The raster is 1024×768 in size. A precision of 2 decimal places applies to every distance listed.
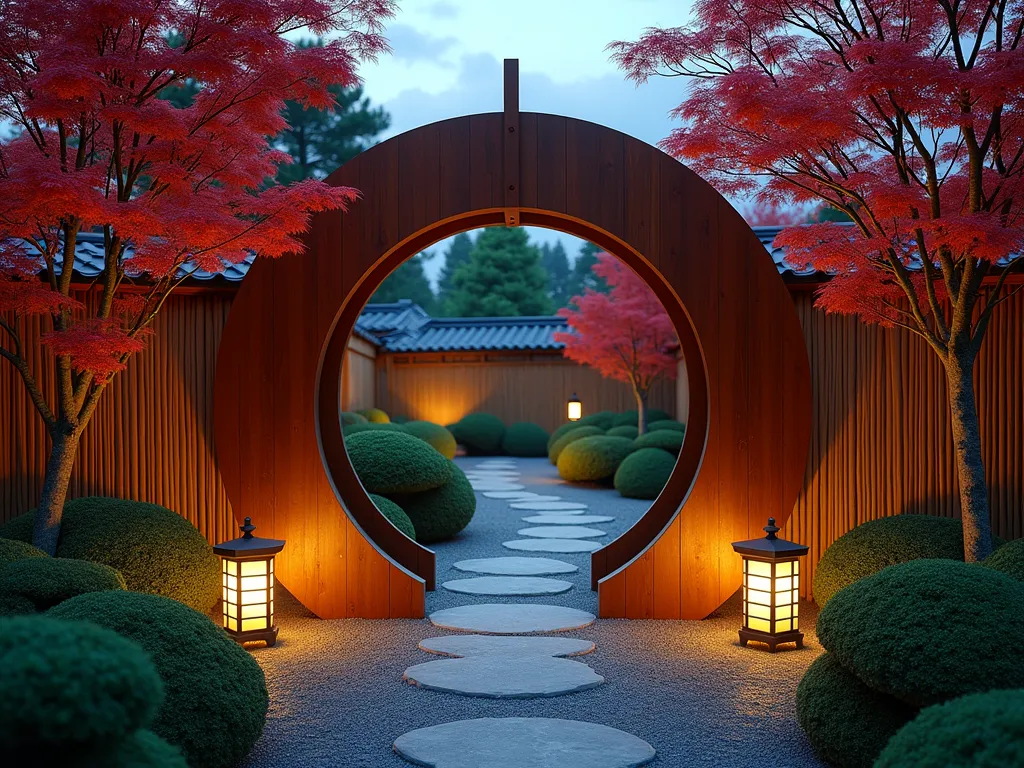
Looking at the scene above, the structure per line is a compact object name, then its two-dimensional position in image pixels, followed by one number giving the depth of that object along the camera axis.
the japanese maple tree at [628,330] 15.53
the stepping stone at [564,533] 8.73
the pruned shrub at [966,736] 1.97
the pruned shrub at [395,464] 7.95
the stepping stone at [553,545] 7.99
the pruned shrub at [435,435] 15.86
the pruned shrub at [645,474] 11.72
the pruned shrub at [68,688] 1.72
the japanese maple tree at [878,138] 4.29
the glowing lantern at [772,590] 4.69
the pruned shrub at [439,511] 8.28
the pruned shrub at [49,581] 3.73
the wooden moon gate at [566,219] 5.41
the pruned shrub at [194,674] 2.90
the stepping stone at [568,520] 9.60
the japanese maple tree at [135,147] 4.05
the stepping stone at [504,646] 4.67
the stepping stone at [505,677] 4.02
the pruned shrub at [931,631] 2.90
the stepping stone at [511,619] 5.18
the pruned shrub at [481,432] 19.36
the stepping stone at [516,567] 6.93
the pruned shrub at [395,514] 6.99
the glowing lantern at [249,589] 4.75
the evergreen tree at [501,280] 29.53
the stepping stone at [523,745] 3.21
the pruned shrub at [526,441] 19.31
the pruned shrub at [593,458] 13.00
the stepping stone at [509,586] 6.21
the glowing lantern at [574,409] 15.54
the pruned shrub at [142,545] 4.82
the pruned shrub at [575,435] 15.10
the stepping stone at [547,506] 10.80
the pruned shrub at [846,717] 3.07
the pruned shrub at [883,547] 4.86
